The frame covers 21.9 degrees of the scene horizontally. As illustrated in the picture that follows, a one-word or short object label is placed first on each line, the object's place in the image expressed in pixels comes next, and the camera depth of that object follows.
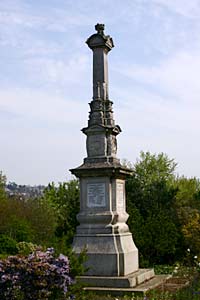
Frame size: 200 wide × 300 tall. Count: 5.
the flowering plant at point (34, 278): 7.71
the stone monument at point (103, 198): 13.06
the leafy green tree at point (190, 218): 24.34
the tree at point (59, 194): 43.25
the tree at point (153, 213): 21.64
